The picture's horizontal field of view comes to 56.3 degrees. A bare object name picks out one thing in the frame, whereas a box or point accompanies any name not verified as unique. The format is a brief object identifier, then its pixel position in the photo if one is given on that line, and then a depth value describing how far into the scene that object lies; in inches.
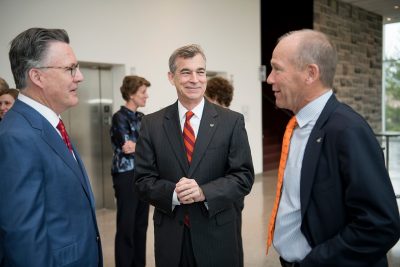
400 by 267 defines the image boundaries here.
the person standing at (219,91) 133.7
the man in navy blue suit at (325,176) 49.0
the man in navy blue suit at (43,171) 51.9
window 506.9
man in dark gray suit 76.0
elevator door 209.6
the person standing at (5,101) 118.8
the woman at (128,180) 132.6
